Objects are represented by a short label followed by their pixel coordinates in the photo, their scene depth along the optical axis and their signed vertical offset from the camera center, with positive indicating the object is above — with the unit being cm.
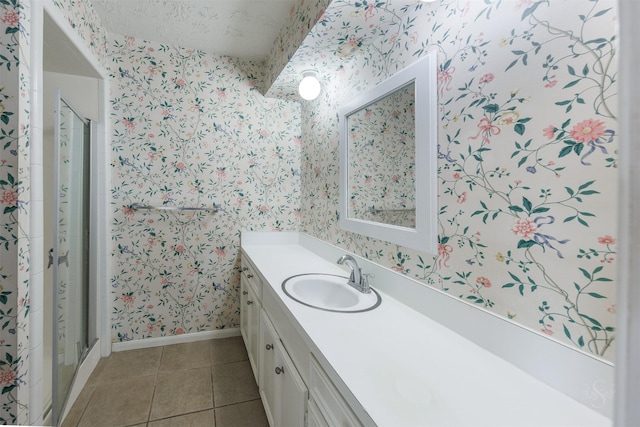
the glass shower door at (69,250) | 128 -20
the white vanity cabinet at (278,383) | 99 -69
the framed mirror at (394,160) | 108 +24
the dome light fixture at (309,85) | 181 +81
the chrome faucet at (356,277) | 134 -31
